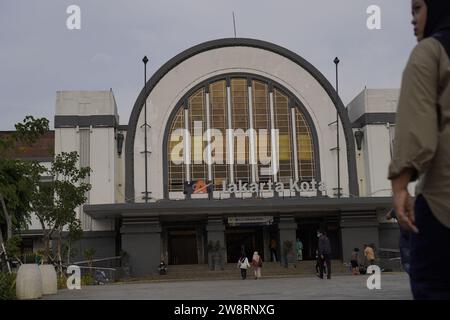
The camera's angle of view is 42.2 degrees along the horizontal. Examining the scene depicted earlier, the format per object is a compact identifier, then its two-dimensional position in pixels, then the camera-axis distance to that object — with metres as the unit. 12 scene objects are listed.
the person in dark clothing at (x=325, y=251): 21.14
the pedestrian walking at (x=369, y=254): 26.88
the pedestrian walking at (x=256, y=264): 27.83
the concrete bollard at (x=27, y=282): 13.91
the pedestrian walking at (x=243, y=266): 27.92
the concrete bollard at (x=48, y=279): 16.22
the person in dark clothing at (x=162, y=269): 32.72
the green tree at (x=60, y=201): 25.52
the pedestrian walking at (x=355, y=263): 28.19
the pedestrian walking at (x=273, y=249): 36.06
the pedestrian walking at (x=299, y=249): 34.97
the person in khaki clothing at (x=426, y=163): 2.62
